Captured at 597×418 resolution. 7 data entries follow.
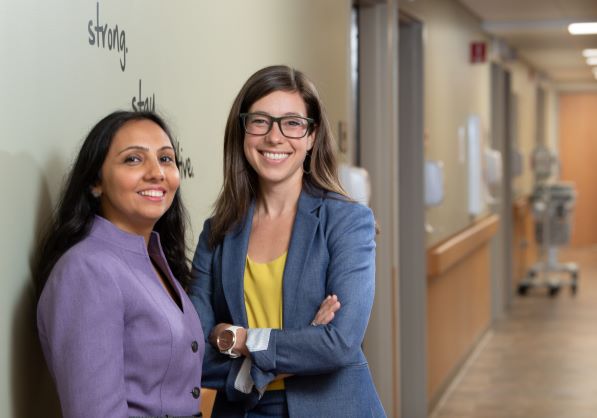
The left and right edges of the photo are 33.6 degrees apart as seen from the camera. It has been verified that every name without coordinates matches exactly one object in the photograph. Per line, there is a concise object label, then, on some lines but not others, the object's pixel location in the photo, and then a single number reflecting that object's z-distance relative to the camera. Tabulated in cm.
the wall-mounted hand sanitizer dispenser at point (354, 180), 394
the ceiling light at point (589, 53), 1032
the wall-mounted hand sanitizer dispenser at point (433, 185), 582
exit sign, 771
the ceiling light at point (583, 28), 813
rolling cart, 1161
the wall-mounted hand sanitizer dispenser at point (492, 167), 840
